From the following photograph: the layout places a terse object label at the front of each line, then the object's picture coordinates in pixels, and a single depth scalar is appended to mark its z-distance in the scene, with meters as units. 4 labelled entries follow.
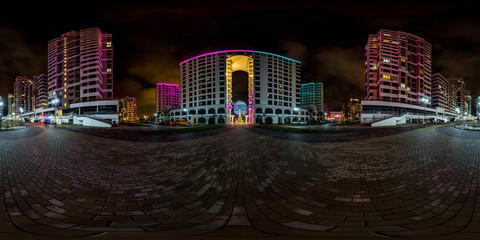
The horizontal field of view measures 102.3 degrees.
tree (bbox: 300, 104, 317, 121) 99.68
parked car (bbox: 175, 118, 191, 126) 50.67
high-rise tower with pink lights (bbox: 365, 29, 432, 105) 77.19
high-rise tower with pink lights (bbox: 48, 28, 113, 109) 76.75
